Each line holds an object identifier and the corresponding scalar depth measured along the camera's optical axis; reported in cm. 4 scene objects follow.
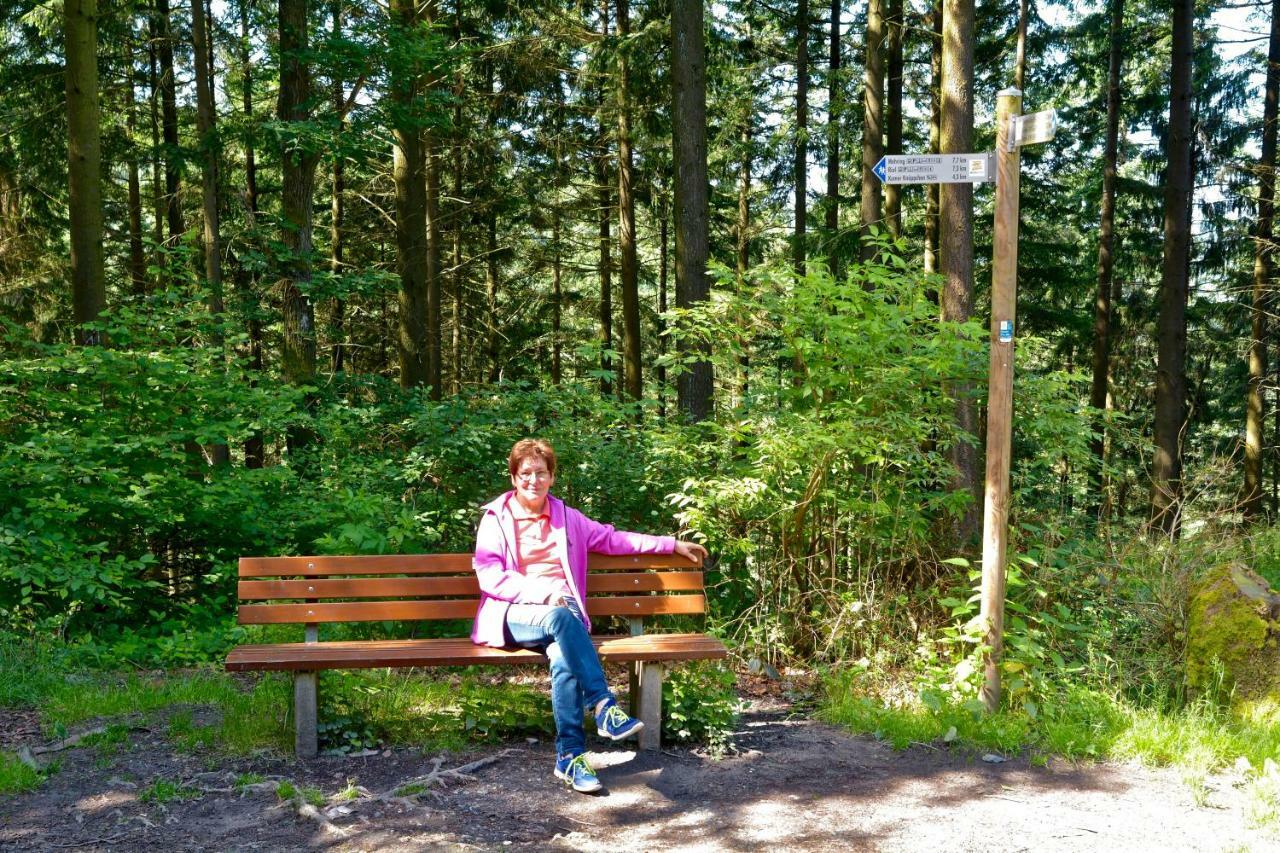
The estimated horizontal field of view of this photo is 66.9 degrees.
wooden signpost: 471
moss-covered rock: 507
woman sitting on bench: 422
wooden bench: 428
